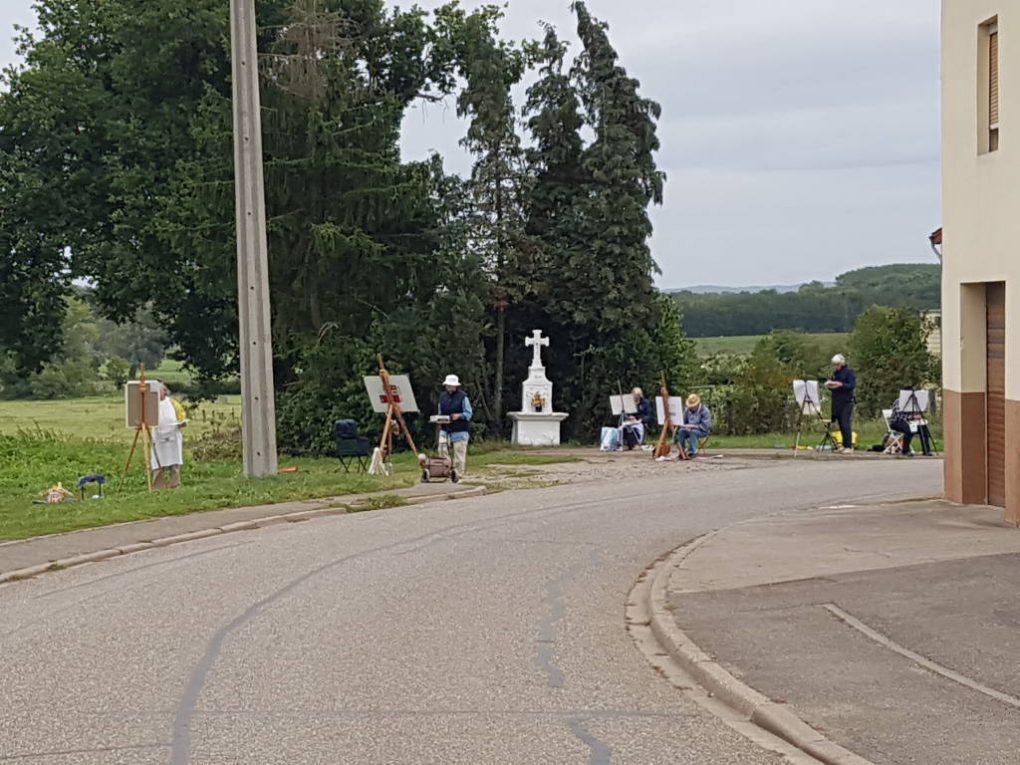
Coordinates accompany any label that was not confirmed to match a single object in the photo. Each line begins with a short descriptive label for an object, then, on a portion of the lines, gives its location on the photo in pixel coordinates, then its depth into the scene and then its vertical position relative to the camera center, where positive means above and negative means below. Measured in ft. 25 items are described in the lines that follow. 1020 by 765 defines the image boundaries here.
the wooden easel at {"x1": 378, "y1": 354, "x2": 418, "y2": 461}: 98.73 -3.15
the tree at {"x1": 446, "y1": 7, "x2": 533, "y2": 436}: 145.07 +15.17
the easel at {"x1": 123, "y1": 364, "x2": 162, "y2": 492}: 82.12 -2.52
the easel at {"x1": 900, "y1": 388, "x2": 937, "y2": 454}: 111.65 -4.38
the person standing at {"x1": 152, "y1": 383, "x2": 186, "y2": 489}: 86.48 -4.39
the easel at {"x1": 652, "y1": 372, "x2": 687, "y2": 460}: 112.98 -5.73
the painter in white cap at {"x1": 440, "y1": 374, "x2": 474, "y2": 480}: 93.81 -3.35
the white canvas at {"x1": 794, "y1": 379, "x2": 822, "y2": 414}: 112.78 -2.73
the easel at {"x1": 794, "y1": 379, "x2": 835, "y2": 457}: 113.80 -4.69
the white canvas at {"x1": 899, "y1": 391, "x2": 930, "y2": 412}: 110.73 -3.37
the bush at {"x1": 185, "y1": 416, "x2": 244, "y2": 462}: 139.37 -7.24
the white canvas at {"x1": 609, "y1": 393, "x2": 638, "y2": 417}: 125.90 -3.70
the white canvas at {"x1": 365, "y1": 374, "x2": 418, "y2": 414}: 100.37 -1.91
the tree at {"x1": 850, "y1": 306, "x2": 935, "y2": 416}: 167.53 -0.79
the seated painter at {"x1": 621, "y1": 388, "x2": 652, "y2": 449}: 126.72 -5.35
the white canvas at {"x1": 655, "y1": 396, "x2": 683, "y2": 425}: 115.65 -3.89
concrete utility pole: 84.12 +6.58
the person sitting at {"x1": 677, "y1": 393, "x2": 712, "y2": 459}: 113.50 -4.85
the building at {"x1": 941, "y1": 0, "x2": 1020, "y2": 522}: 62.23 +4.13
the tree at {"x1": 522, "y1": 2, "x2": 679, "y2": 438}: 144.56 +12.12
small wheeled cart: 90.89 -6.14
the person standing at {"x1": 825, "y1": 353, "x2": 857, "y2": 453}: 111.24 -2.91
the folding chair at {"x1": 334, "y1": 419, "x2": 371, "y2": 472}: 101.35 -5.04
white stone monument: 139.13 -4.71
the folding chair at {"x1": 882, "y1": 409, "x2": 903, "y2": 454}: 111.96 -6.14
